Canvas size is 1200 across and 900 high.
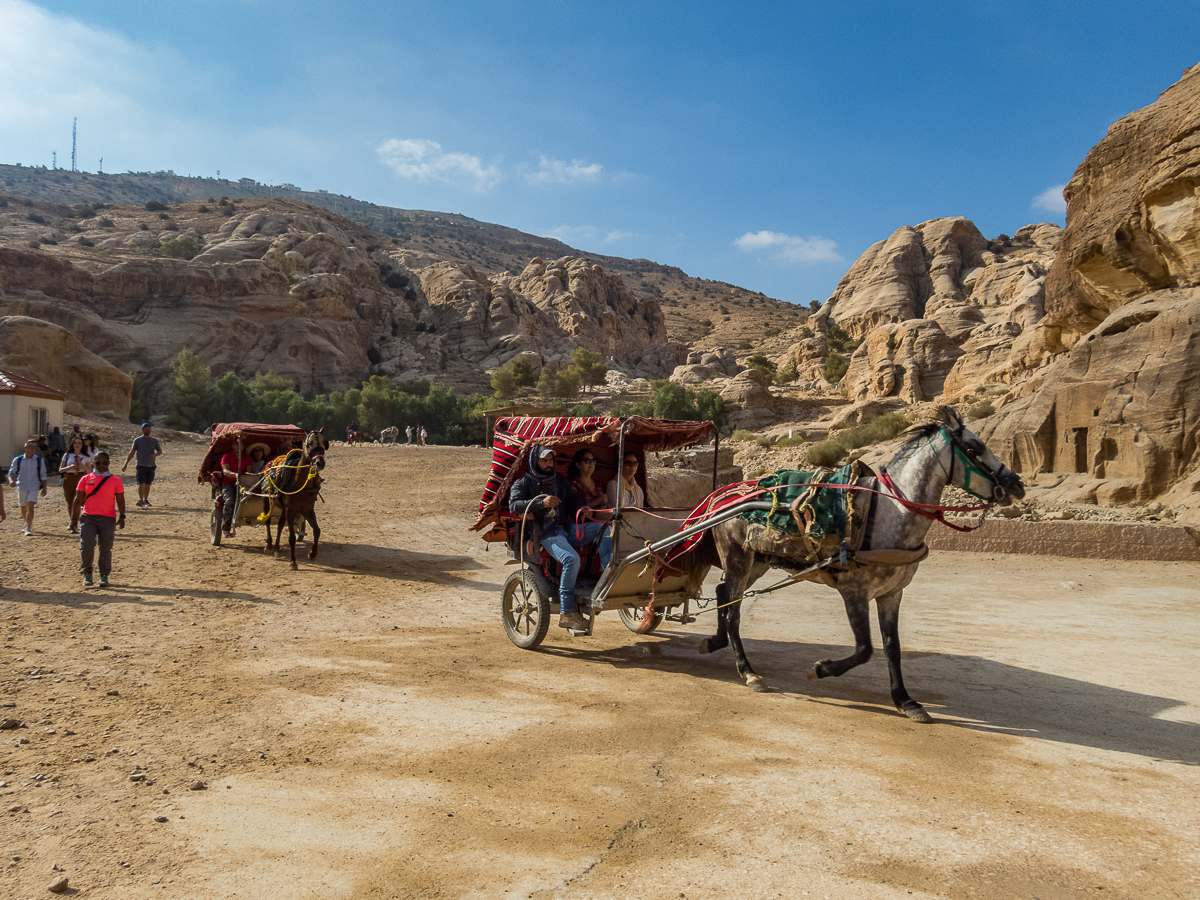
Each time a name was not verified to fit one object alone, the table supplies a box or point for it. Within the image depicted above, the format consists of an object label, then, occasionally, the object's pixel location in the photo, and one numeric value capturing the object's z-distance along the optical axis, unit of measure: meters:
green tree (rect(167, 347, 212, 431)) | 56.28
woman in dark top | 7.38
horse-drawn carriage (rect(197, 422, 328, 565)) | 11.60
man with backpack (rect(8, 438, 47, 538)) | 12.56
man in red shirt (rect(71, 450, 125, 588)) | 9.04
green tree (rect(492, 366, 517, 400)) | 70.12
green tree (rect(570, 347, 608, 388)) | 75.23
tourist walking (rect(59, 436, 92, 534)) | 12.83
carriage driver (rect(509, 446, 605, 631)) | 6.68
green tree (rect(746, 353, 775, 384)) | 74.06
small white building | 21.45
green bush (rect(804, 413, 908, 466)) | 30.84
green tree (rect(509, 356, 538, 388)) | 72.19
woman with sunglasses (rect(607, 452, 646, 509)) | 7.37
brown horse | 11.55
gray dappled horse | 5.16
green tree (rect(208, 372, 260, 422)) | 56.16
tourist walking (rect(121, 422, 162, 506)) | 16.83
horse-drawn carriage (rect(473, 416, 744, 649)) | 6.74
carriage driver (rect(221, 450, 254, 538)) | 12.91
